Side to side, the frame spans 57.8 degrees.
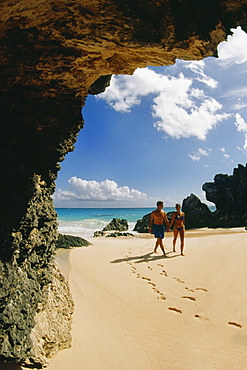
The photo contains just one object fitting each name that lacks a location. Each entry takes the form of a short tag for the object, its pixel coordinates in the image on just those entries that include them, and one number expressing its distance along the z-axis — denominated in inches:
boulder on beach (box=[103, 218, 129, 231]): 1031.0
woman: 332.9
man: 322.1
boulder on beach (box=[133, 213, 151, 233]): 930.7
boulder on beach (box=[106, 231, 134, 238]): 726.5
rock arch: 93.2
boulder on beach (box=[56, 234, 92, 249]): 384.7
